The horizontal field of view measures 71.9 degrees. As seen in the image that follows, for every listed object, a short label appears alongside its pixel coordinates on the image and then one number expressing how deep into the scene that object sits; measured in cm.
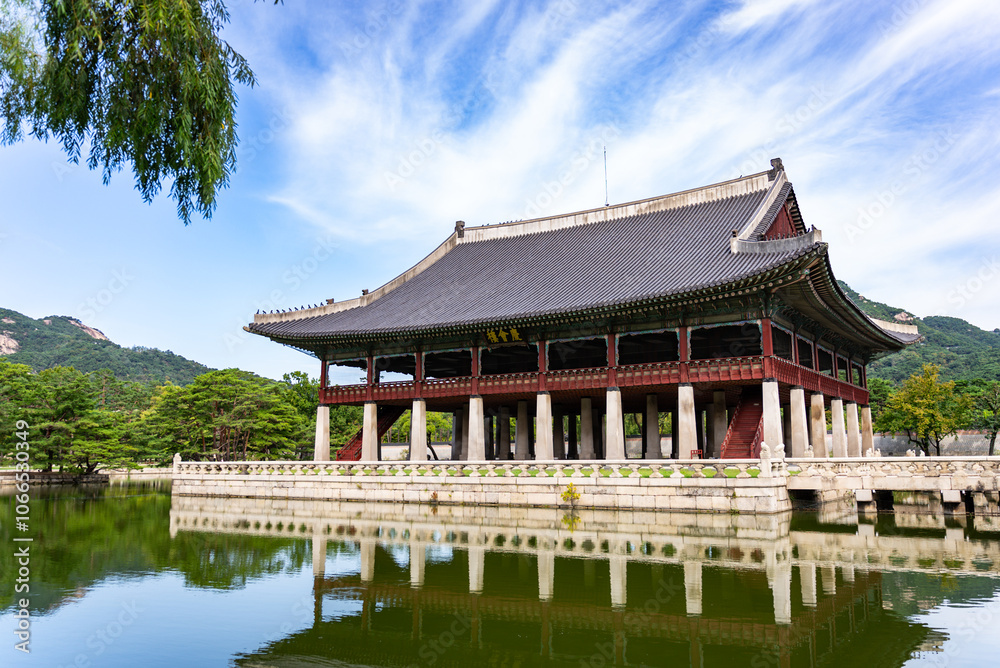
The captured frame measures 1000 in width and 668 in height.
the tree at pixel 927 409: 4462
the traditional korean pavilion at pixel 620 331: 2647
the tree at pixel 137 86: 713
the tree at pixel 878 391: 5771
